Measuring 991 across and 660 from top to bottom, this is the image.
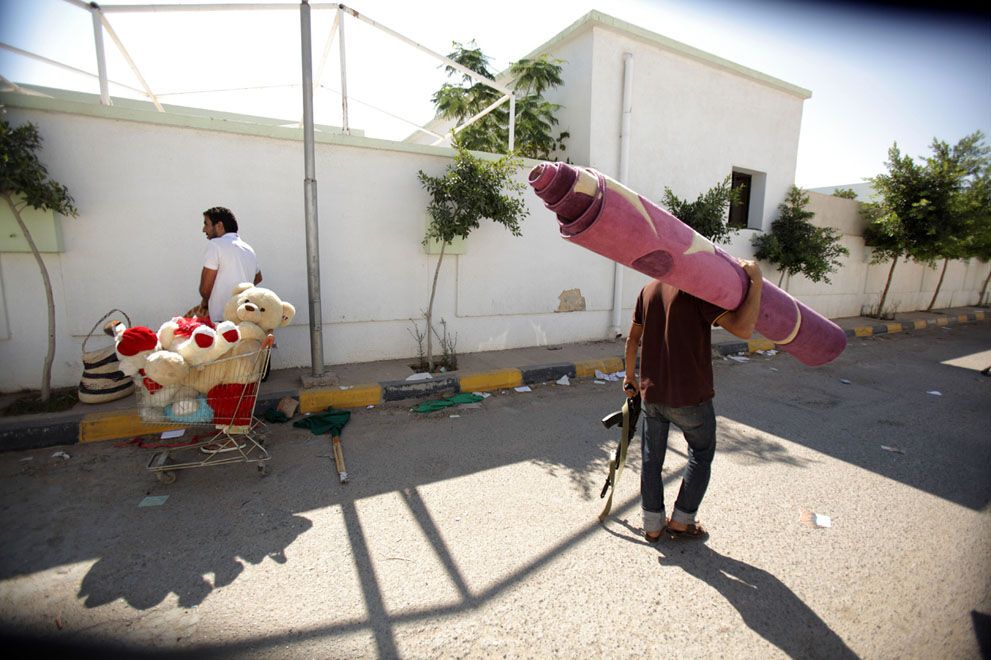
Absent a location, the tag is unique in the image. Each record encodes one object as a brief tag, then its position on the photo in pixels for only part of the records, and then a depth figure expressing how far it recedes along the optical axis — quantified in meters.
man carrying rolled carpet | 2.49
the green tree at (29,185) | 3.73
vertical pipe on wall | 7.43
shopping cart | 3.15
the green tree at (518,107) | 7.84
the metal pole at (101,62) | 4.61
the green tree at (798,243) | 9.47
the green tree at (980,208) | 10.81
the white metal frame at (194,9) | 4.51
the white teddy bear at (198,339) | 3.06
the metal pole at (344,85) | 5.20
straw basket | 4.23
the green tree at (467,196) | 5.44
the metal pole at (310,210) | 4.52
